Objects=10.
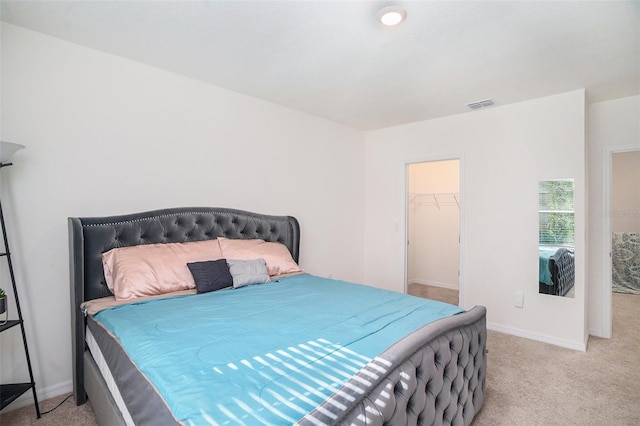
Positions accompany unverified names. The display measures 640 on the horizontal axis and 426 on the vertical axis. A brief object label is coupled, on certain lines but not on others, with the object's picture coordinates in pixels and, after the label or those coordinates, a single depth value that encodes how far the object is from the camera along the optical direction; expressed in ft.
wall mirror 10.23
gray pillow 8.47
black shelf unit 6.01
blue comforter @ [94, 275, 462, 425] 3.34
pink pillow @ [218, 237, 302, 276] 9.21
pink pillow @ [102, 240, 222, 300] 7.07
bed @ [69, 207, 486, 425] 3.44
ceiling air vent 11.05
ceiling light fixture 5.93
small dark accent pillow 7.88
